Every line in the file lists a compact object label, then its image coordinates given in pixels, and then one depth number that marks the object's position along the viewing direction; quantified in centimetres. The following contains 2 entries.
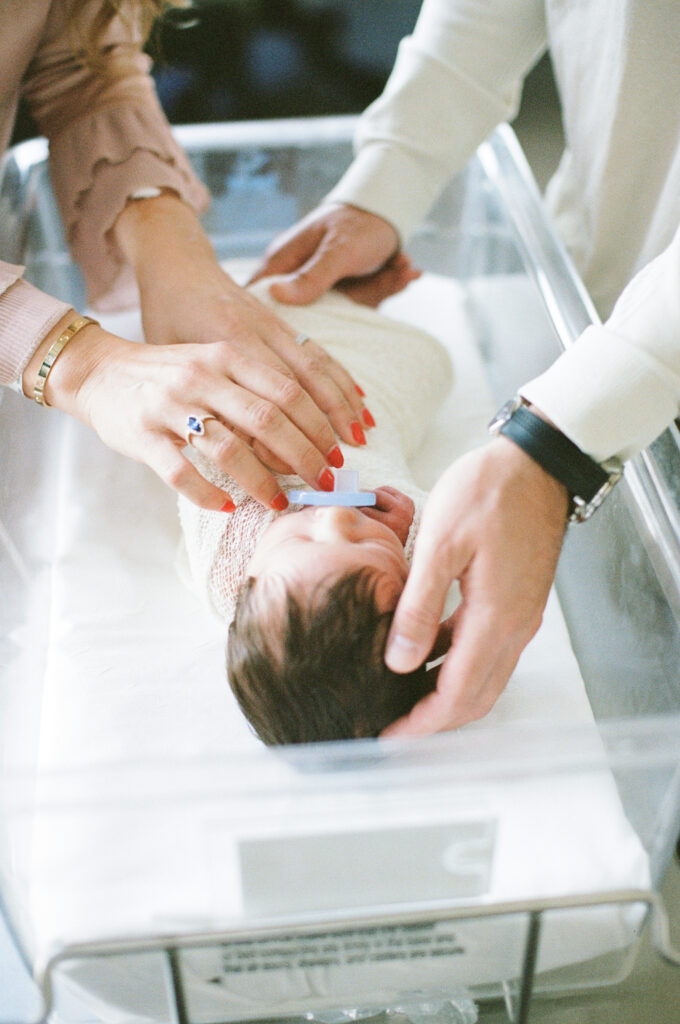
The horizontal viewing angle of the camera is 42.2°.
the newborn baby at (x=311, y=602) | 77
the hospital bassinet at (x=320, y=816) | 65
